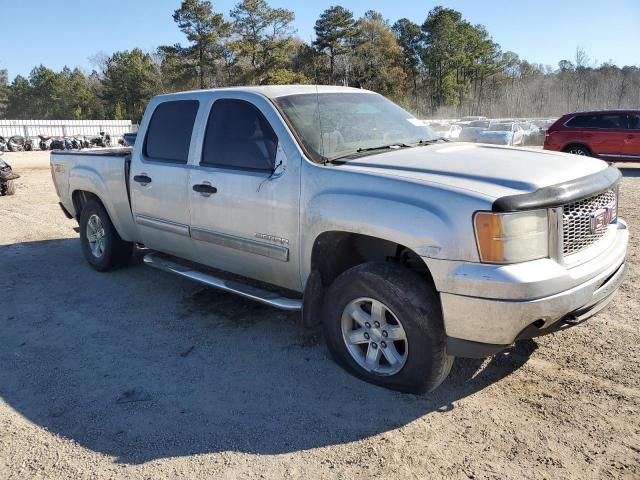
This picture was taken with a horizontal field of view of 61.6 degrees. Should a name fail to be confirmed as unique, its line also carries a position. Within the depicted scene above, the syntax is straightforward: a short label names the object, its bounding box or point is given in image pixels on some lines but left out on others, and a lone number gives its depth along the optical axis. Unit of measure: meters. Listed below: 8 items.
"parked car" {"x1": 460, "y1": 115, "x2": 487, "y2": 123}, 37.07
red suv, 15.05
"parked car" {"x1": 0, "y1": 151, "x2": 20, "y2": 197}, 12.03
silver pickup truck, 2.90
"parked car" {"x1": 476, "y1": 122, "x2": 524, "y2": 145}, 21.39
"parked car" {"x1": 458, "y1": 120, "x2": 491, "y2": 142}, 23.31
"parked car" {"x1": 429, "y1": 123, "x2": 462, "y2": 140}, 23.43
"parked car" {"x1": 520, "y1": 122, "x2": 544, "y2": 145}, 26.34
